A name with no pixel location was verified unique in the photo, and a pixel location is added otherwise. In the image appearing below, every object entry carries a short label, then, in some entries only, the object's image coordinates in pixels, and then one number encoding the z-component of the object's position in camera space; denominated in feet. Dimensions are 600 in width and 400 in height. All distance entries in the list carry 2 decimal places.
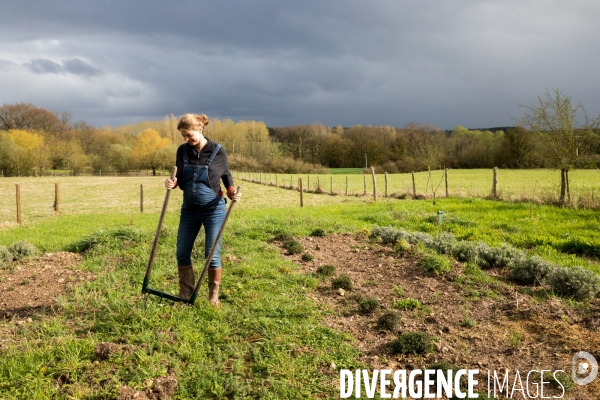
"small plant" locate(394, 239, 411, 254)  29.14
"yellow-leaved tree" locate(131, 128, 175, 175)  266.36
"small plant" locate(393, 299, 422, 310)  19.70
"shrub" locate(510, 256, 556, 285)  23.49
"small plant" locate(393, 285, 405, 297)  21.35
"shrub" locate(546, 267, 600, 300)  20.95
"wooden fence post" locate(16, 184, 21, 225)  61.11
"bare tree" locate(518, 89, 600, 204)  57.67
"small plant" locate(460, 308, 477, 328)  17.63
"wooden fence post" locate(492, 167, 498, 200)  66.59
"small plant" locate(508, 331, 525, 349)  15.85
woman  17.29
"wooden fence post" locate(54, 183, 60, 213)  76.88
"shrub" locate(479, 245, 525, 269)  26.14
